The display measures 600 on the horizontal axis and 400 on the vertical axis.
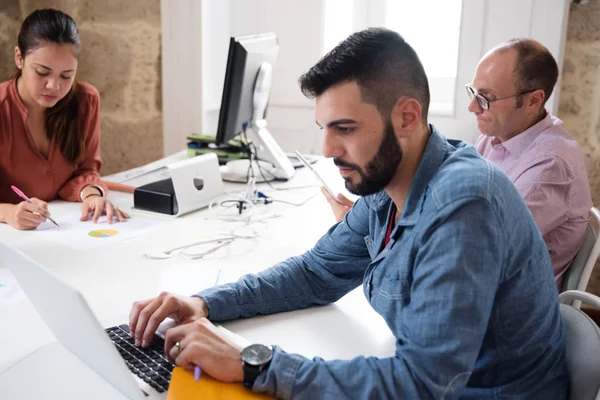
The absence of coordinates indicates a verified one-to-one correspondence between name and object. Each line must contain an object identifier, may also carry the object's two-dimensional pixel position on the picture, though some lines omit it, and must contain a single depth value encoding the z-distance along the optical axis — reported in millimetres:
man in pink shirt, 1683
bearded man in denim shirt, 837
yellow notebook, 847
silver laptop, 850
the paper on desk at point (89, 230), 1637
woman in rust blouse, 1872
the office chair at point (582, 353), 945
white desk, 1088
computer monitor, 2119
